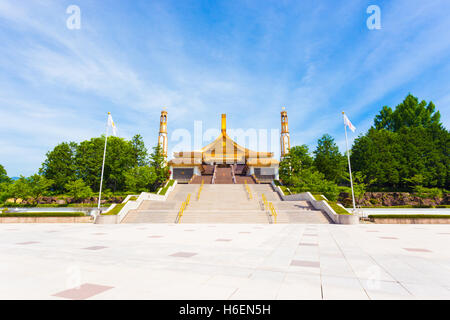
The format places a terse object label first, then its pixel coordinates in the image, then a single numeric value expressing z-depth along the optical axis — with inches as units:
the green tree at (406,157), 1387.8
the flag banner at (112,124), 772.6
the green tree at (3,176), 2200.5
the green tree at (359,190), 1106.1
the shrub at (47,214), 673.0
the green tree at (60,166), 1469.0
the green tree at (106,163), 1490.7
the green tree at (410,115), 1877.5
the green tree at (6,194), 1221.6
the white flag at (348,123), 769.6
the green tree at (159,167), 1393.8
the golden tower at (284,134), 2405.3
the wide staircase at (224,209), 650.2
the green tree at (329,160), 1523.1
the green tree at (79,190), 1210.6
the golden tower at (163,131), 2166.6
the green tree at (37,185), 1213.1
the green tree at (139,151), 1518.2
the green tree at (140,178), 1257.0
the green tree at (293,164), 1413.6
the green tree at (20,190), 1193.4
